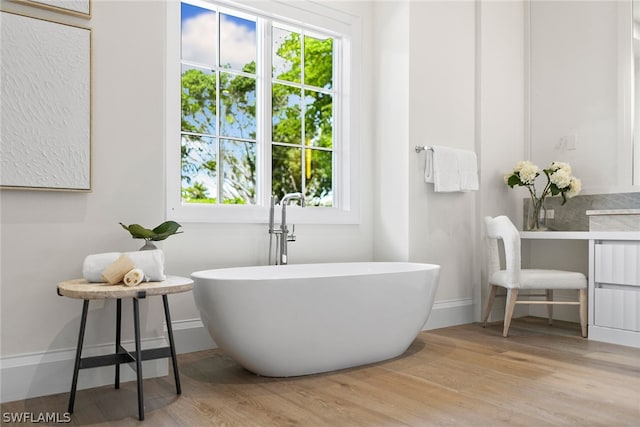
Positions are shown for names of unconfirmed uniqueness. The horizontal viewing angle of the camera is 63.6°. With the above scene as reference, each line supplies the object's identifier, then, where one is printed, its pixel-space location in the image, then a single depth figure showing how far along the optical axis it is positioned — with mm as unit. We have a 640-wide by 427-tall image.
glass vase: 4036
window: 3299
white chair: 3410
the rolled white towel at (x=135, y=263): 2146
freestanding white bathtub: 2355
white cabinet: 3207
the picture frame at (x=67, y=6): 2265
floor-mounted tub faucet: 3254
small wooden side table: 1968
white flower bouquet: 3830
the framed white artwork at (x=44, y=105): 2195
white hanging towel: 3688
